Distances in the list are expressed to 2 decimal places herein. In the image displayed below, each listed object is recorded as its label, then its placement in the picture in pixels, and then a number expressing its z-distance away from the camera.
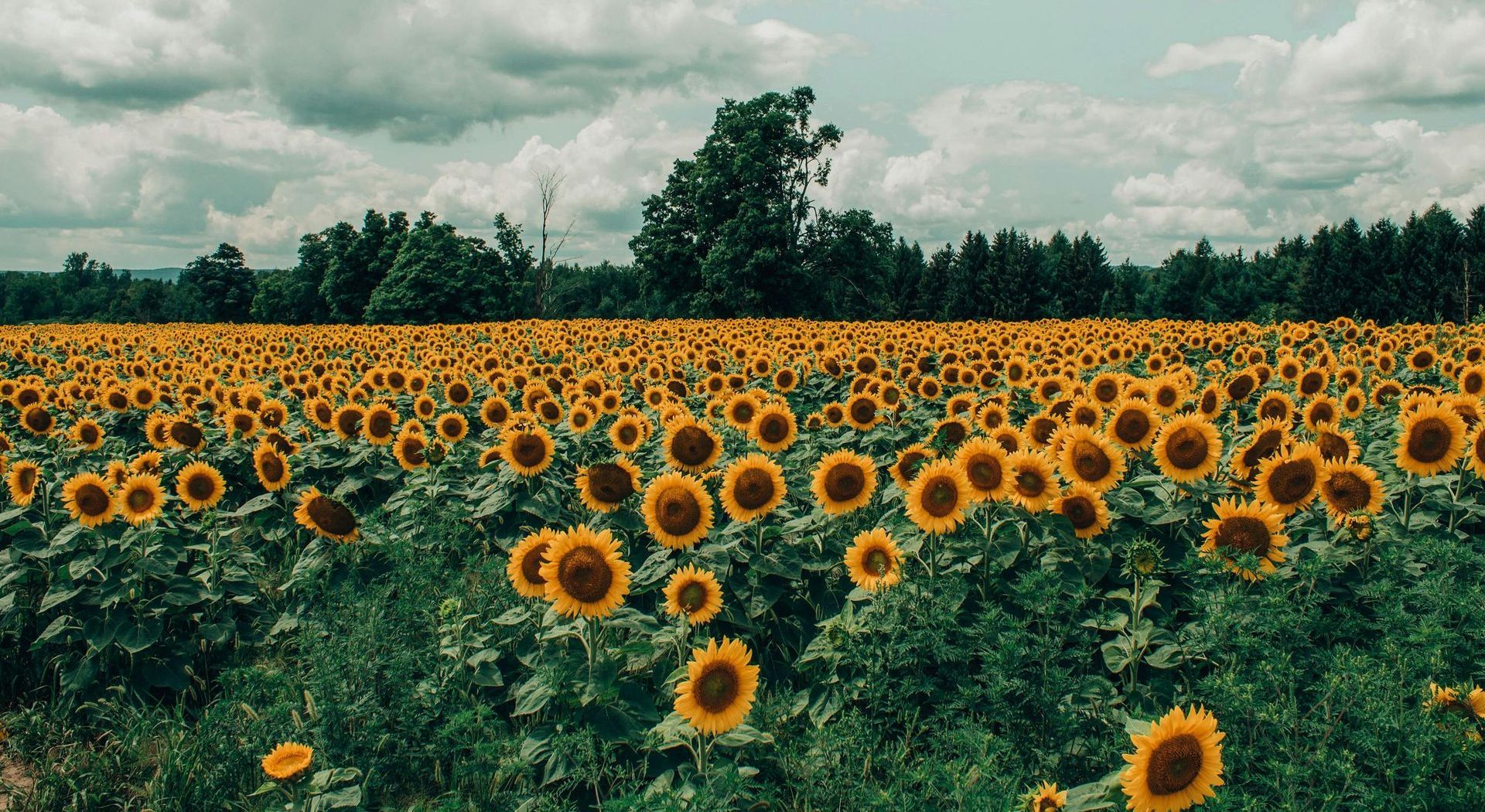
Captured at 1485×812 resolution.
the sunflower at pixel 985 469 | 4.71
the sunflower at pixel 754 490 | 4.91
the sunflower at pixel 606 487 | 5.35
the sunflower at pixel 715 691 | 3.57
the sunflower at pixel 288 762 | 3.43
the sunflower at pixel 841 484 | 5.11
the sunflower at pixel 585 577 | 3.95
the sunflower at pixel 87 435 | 7.97
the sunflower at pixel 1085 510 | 4.70
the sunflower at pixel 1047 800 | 2.92
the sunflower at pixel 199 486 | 6.35
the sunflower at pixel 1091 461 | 5.06
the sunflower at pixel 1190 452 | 5.08
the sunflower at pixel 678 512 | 4.70
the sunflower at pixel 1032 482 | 4.70
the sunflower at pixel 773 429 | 6.86
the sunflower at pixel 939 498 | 4.57
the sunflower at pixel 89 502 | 5.41
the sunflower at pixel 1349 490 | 4.63
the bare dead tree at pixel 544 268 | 53.34
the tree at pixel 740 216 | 52.41
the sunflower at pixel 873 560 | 4.41
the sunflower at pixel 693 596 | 4.15
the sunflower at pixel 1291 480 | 4.70
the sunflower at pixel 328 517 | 5.61
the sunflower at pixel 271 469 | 6.73
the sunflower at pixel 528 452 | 6.40
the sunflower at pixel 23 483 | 5.85
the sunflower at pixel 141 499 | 5.54
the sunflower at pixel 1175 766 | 2.87
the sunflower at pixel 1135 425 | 5.53
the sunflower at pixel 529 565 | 4.36
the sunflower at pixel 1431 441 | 5.10
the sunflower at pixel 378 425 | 7.98
